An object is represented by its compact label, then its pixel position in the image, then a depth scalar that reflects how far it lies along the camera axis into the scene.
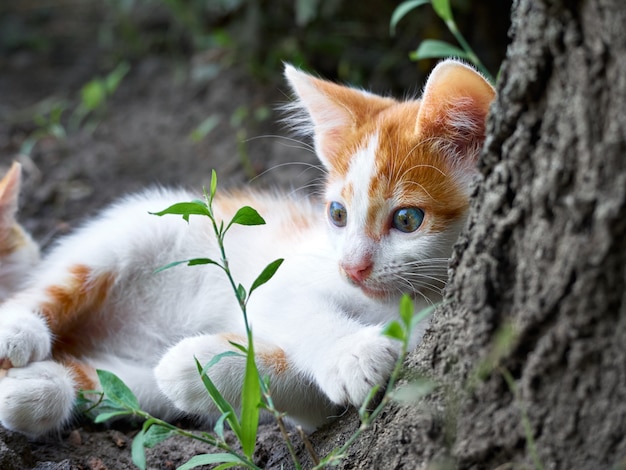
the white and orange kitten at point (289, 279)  0.52
